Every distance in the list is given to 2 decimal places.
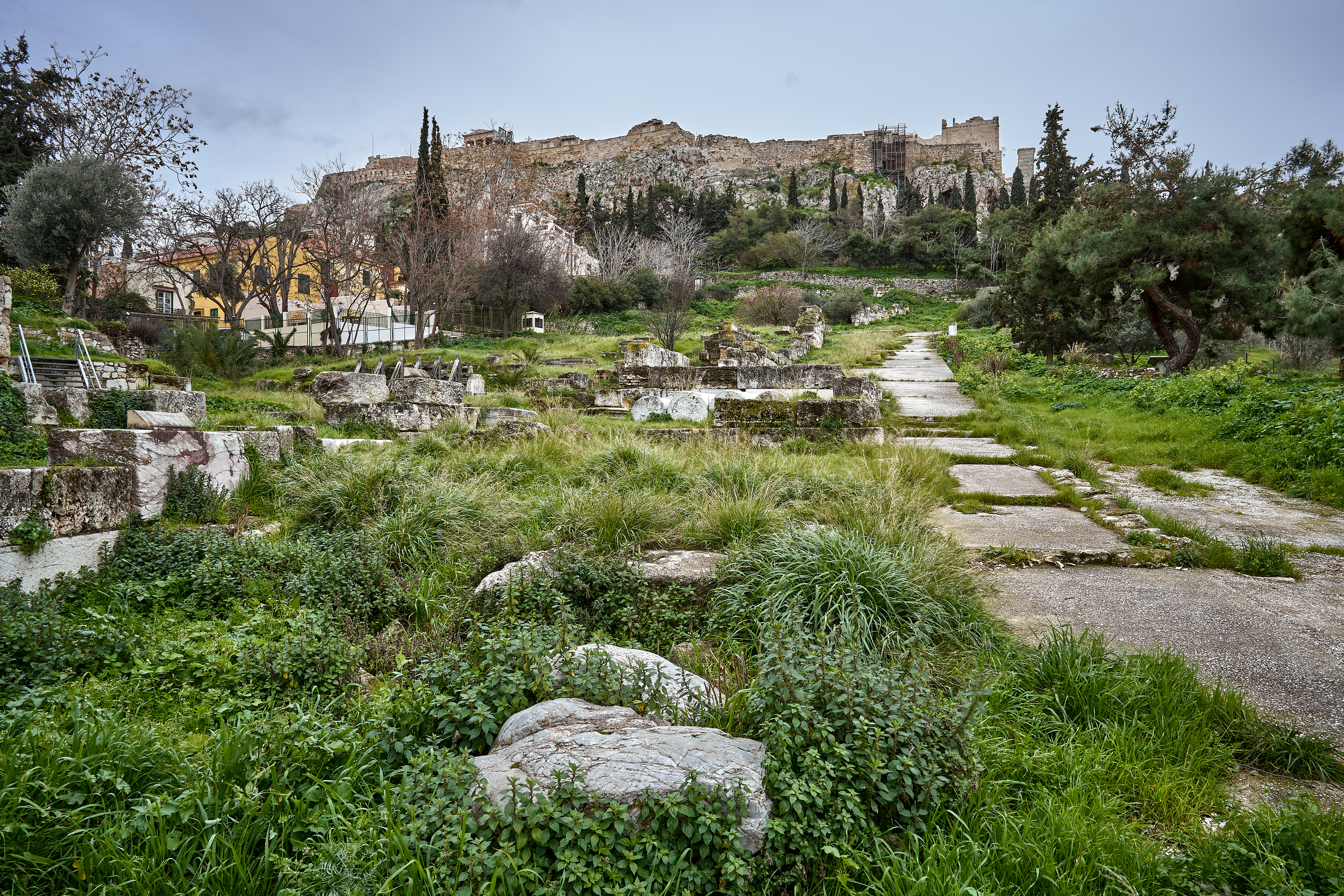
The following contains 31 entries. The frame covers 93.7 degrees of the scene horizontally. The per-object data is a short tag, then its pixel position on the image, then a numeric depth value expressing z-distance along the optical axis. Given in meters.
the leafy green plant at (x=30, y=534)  3.70
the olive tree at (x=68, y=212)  19.31
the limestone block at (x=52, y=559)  3.69
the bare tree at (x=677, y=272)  20.09
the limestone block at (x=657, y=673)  2.41
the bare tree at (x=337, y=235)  24.67
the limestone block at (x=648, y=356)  15.16
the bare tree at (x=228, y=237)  25.02
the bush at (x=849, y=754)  1.76
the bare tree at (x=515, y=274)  28.17
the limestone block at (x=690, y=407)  9.42
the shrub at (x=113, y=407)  7.16
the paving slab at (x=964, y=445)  7.80
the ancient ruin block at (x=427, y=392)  10.46
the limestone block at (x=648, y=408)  9.53
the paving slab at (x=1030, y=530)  4.34
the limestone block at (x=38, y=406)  7.01
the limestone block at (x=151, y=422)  5.75
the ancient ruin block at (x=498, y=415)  9.47
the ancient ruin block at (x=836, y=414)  7.59
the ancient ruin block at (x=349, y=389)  11.15
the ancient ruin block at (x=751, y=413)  7.67
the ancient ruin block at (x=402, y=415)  9.16
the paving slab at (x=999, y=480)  5.98
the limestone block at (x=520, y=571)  3.56
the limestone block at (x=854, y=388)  9.17
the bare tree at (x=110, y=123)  23.62
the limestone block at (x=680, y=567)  3.65
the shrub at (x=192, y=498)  4.79
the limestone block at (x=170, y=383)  12.41
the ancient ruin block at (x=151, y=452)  4.43
